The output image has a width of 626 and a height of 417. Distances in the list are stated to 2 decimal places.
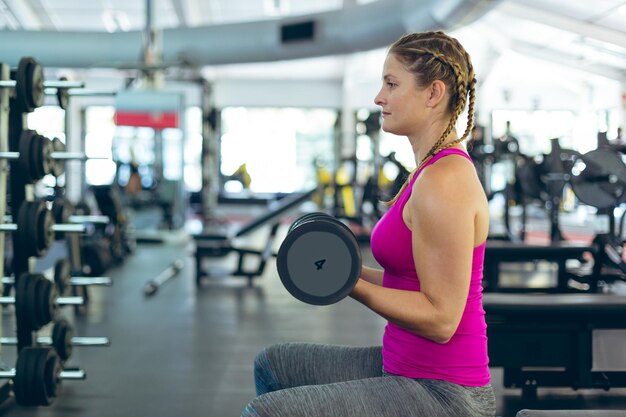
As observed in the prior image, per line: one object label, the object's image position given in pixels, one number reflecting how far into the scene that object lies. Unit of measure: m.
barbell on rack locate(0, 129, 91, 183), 2.09
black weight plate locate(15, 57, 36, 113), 2.08
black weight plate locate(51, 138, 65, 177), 2.23
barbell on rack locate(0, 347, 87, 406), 2.05
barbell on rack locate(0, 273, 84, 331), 2.08
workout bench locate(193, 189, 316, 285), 4.63
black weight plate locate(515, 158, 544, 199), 5.07
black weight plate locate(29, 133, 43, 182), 2.10
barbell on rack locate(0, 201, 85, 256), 2.08
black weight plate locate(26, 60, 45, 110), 2.12
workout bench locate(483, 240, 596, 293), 3.65
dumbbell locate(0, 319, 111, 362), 2.28
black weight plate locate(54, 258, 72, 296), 2.59
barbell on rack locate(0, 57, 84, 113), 2.09
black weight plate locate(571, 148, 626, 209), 3.10
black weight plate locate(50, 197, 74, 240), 2.78
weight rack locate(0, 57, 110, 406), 2.07
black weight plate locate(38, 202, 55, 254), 2.11
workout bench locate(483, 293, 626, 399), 2.17
